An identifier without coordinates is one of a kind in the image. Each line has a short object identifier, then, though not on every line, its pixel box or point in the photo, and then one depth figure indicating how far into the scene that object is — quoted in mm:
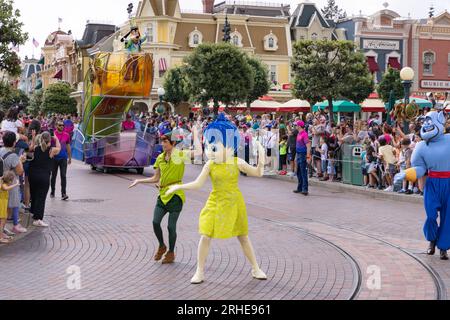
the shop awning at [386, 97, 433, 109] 27128
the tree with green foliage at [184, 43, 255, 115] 41094
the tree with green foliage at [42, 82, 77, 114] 63500
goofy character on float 19578
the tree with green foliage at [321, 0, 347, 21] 86062
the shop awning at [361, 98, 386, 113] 36619
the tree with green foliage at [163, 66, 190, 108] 48469
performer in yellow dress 6848
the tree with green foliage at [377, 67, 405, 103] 38862
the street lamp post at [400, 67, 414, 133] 17573
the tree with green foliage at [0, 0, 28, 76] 25766
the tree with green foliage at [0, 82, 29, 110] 27345
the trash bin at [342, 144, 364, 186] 16609
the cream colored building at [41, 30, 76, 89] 74125
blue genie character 8203
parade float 19594
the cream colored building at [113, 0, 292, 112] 52656
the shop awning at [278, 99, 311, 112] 35438
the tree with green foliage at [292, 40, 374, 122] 34688
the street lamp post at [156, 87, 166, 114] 33000
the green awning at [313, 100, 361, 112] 30359
